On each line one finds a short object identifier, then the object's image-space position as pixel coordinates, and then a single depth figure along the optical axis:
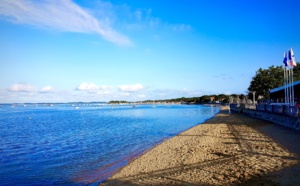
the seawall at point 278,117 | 22.28
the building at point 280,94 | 38.10
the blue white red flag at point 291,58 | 30.11
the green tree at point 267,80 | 70.00
